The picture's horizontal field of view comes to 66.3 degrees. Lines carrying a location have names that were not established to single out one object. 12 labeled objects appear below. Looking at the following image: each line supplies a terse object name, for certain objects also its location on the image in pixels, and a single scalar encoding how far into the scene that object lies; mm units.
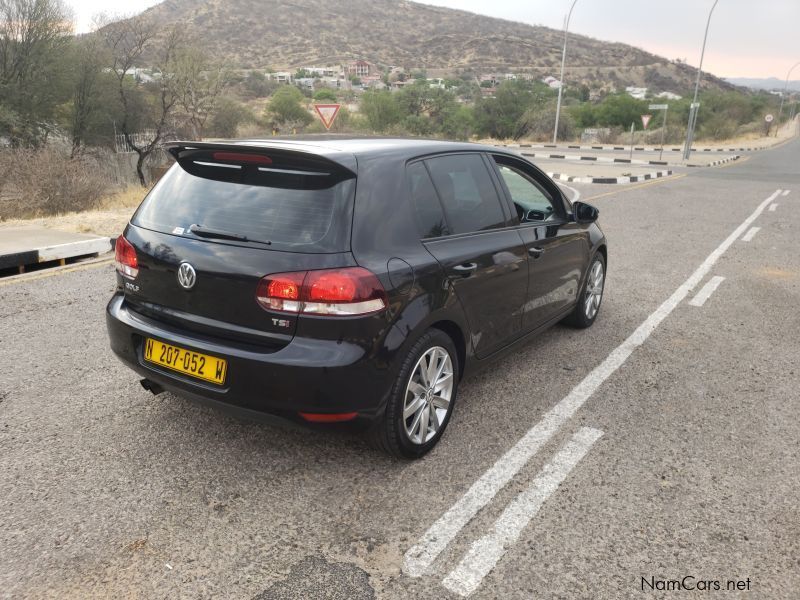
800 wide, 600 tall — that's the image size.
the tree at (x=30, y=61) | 25344
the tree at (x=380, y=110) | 37625
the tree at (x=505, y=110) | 42312
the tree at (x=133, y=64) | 31812
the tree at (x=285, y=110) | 50594
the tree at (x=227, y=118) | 41281
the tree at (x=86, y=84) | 29250
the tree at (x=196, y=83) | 32562
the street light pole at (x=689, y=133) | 28406
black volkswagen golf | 2615
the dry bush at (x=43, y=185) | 10570
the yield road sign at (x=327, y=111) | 14328
